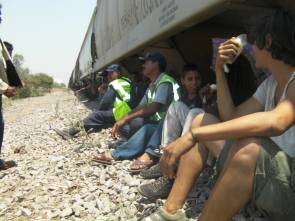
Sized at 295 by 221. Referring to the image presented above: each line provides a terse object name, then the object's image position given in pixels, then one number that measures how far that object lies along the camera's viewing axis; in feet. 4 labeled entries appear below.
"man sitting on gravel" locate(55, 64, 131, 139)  13.68
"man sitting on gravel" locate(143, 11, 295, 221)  4.49
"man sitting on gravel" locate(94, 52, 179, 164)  10.07
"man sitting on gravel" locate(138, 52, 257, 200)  7.00
